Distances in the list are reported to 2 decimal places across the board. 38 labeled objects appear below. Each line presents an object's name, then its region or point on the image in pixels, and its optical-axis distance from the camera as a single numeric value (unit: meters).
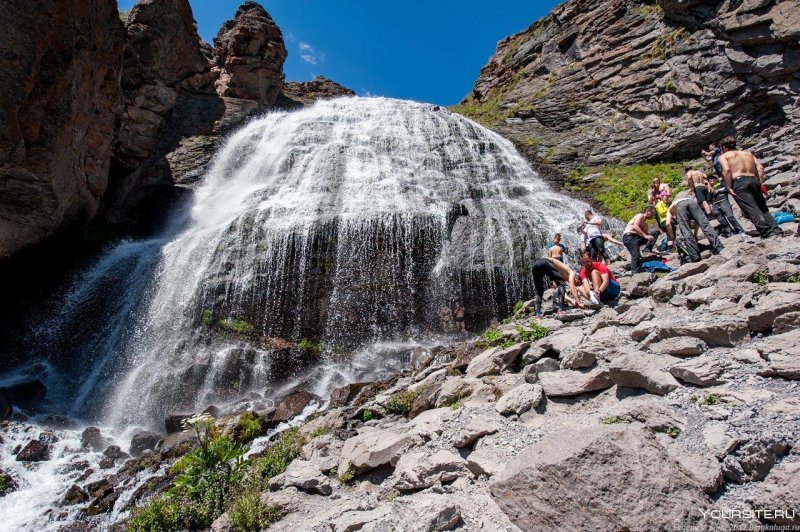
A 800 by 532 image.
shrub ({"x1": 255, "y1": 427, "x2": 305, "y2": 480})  6.13
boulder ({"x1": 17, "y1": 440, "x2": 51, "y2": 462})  10.00
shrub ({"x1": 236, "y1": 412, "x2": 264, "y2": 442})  9.22
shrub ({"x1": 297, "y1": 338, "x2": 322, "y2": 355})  14.20
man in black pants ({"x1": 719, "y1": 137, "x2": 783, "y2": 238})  7.54
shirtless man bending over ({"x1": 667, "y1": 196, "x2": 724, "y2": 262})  7.86
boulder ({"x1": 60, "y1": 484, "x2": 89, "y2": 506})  8.53
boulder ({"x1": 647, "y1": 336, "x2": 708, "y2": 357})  4.39
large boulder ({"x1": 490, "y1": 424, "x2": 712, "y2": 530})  2.73
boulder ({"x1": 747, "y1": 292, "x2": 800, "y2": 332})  4.17
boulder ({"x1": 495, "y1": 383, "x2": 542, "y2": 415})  4.64
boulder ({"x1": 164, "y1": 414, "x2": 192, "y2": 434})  11.06
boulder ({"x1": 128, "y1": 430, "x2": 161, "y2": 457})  10.62
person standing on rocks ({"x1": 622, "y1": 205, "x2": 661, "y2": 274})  9.44
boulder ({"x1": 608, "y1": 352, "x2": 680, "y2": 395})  3.96
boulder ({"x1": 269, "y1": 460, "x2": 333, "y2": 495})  5.12
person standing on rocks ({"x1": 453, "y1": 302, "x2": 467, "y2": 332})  14.69
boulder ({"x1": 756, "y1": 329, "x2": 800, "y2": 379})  3.54
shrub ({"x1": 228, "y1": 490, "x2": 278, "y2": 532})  4.80
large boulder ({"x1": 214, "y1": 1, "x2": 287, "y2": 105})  32.22
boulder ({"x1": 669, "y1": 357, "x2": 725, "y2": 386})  3.79
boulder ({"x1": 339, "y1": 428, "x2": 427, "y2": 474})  4.91
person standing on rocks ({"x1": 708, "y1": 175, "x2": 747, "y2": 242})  8.98
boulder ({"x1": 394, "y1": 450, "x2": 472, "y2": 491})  4.08
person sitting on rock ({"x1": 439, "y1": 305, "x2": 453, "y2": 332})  14.75
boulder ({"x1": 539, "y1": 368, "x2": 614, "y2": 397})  4.51
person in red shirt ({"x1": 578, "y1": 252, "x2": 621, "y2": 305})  8.02
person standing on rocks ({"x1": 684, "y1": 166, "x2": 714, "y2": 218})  9.39
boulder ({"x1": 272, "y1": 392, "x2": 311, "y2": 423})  9.91
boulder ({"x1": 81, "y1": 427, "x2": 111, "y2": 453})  10.84
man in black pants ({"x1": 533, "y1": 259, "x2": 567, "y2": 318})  9.10
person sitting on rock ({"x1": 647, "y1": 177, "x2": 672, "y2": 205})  12.75
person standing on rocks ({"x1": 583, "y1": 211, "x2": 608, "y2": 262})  10.57
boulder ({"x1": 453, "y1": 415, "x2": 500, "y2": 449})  4.44
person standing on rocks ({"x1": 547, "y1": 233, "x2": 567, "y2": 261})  9.30
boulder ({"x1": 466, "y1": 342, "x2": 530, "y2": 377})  6.20
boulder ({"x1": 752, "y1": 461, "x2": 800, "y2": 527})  2.48
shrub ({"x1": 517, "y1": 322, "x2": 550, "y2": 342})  7.01
